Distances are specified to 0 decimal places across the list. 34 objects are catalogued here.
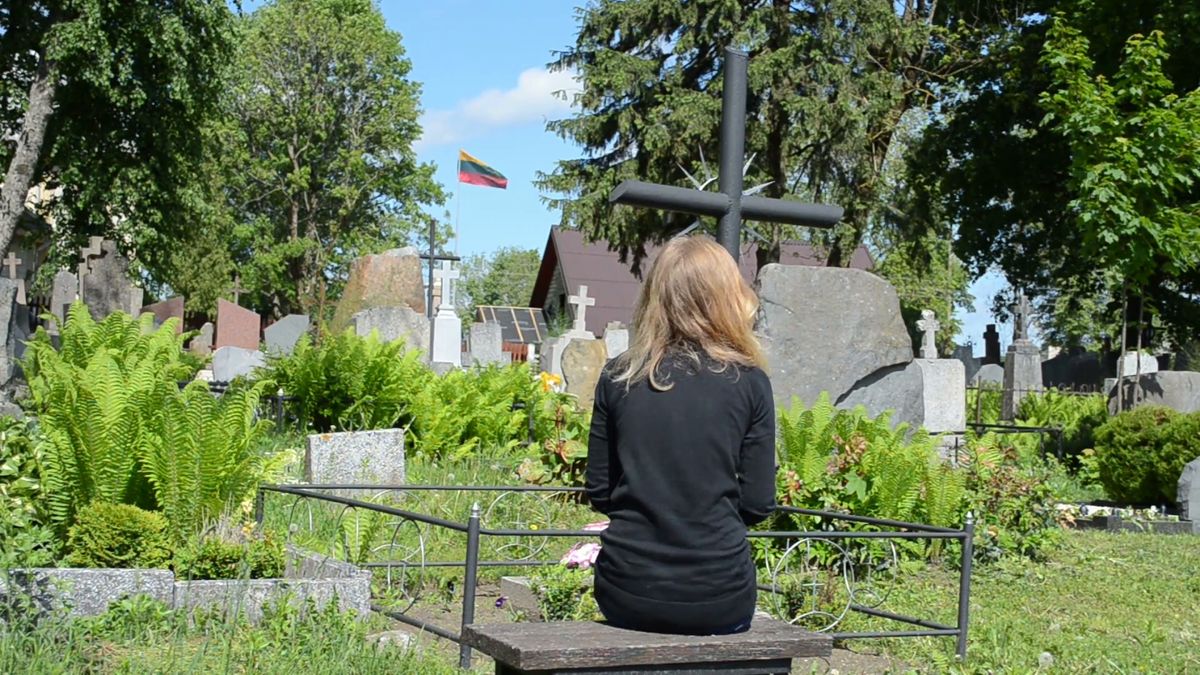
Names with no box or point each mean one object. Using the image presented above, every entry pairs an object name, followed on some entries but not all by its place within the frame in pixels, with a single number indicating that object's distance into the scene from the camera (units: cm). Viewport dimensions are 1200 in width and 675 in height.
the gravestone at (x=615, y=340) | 2103
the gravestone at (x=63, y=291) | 2419
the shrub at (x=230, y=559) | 562
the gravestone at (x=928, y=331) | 2236
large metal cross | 627
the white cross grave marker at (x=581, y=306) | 2362
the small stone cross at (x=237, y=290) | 4346
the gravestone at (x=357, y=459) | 823
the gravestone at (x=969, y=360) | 2987
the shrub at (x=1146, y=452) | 1234
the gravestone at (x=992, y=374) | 2747
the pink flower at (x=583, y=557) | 611
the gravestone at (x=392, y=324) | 1647
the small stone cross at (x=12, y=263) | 2517
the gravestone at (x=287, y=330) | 2667
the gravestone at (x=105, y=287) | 2081
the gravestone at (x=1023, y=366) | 2556
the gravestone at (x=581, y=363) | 1603
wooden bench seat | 321
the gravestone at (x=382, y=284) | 1772
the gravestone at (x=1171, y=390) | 1518
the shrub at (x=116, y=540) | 552
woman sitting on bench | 327
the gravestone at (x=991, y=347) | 3062
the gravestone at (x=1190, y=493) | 1134
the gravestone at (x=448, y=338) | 2022
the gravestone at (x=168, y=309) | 2989
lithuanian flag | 4078
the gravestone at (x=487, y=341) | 2255
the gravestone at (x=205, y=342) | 3463
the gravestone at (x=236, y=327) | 3117
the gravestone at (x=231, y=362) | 2220
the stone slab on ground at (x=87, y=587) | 489
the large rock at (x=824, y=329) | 964
